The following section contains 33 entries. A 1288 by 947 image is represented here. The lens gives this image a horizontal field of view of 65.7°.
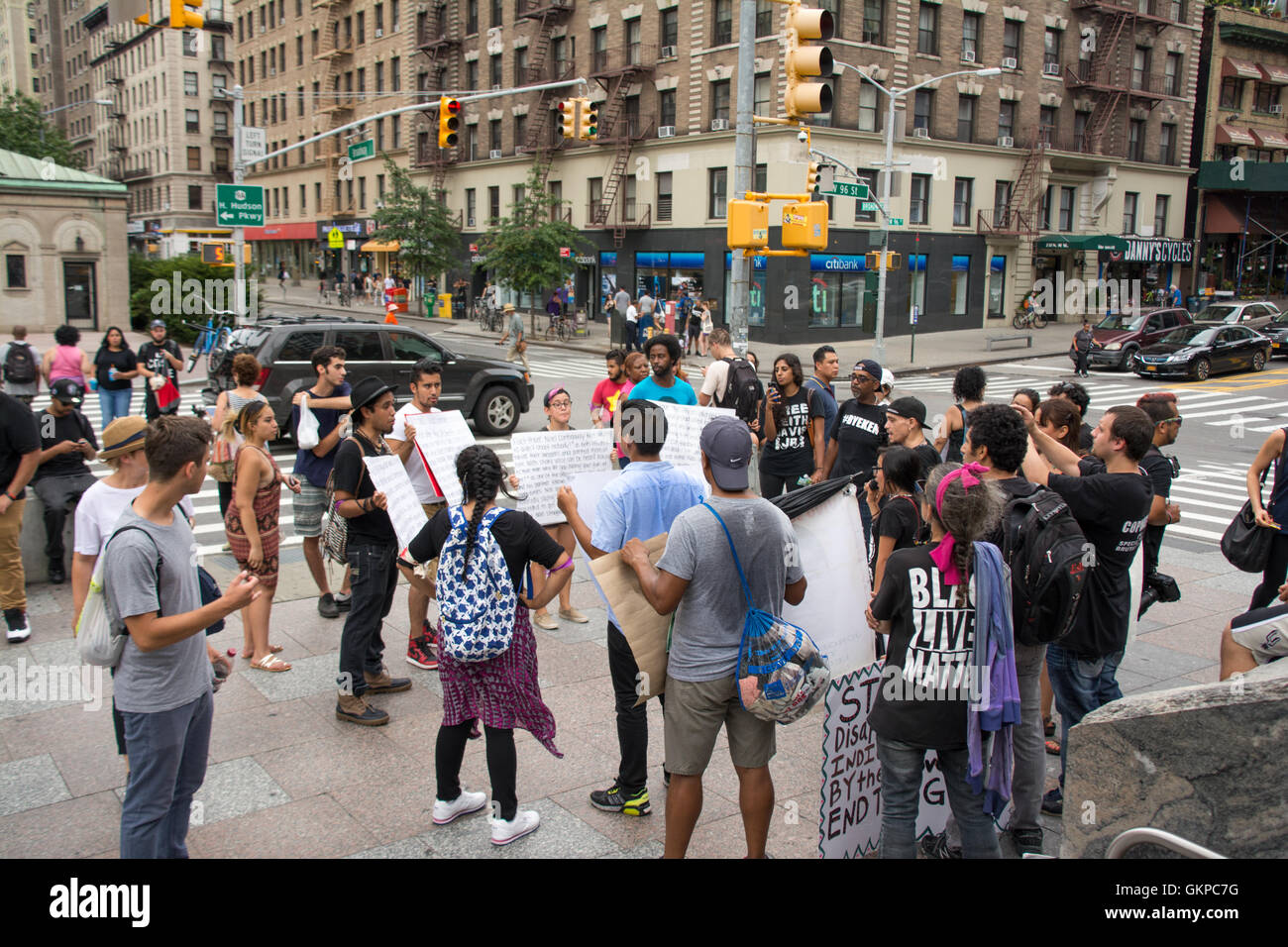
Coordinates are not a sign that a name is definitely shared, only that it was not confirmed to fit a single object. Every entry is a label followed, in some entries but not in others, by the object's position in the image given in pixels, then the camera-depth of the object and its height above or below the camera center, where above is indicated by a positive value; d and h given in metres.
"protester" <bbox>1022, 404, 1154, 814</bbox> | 4.90 -1.08
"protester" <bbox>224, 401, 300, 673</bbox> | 6.39 -1.30
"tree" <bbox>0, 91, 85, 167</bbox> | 57.56 +10.93
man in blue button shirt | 4.55 -0.78
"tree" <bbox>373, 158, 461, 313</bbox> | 46.69 +4.48
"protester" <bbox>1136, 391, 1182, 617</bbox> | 6.14 -0.96
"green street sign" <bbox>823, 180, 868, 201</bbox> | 24.33 +3.39
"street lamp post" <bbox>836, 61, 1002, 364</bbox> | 29.31 +4.03
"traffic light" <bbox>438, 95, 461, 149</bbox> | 20.08 +4.09
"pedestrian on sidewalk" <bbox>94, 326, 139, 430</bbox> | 13.55 -0.69
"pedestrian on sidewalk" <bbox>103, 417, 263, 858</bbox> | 3.67 -1.11
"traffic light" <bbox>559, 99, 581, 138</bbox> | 19.80 +4.05
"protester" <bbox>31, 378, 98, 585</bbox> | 8.02 -1.10
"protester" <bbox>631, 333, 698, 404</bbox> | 7.73 -0.36
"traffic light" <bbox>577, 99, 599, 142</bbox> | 19.97 +3.99
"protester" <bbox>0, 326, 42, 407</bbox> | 13.33 -0.69
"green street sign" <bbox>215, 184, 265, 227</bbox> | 21.55 +2.46
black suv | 15.62 -0.71
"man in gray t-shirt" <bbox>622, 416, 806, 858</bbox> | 3.91 -1.11
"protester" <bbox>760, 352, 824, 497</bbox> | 8.52 -0.89
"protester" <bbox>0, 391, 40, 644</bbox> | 6.66 -1.15
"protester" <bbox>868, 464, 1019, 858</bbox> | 3.87 -1.24
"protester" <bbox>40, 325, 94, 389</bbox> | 12.55 -0.54
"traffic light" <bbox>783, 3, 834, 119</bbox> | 11.62 +3.12
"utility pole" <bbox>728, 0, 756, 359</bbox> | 14.43 +2.68
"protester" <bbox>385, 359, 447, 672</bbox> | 6.65 -1.04
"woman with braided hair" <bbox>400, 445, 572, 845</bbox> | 4.46 -1.61
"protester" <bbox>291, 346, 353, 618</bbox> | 7.70 -1.10
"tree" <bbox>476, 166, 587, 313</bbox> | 39.06 +2.97
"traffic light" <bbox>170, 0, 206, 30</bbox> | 15.22 +4.60
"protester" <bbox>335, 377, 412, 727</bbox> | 5.92 -1.46
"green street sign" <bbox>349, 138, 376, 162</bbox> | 22.38 +3.84
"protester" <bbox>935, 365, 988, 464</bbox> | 6.97 -0.52
